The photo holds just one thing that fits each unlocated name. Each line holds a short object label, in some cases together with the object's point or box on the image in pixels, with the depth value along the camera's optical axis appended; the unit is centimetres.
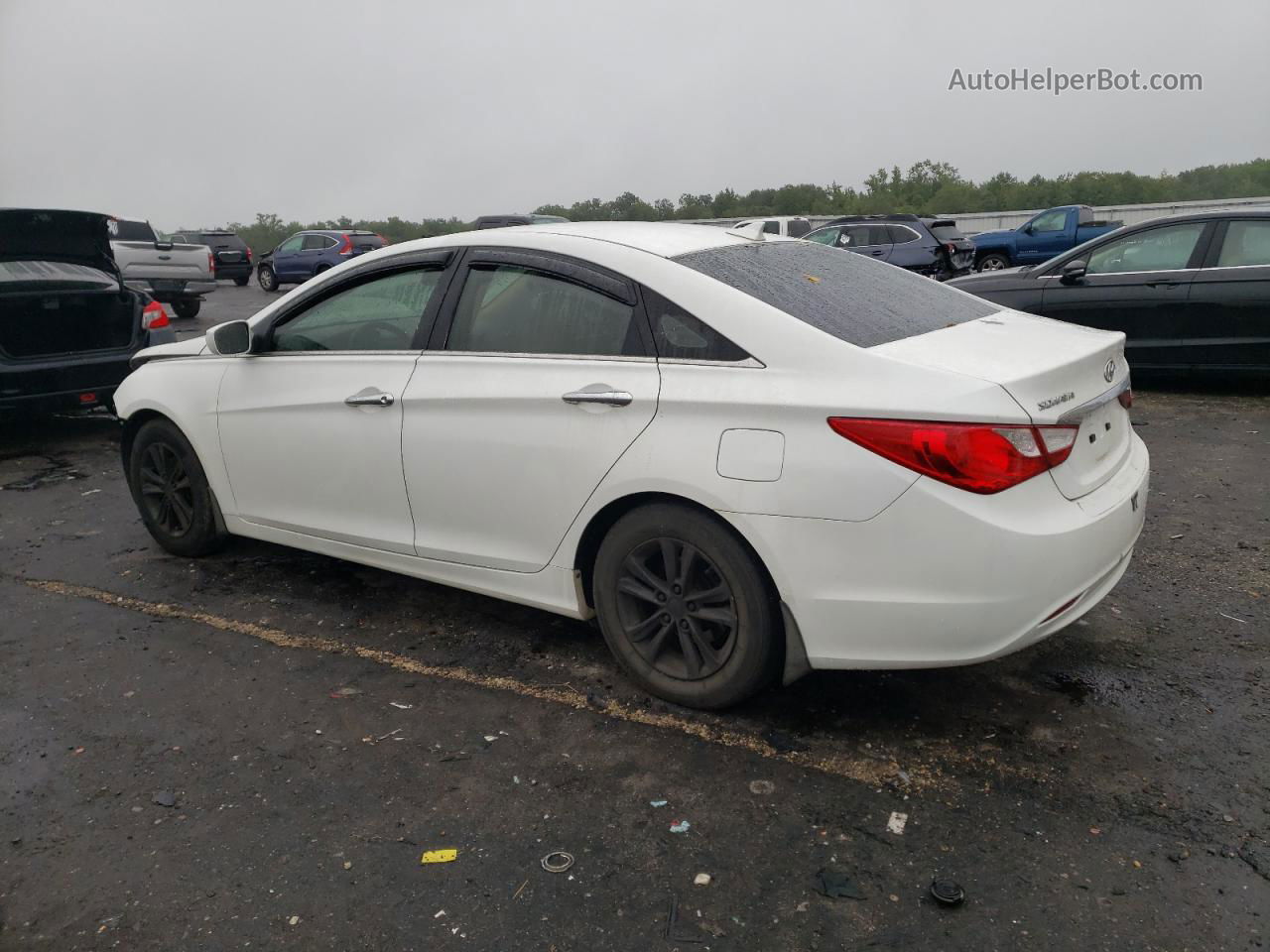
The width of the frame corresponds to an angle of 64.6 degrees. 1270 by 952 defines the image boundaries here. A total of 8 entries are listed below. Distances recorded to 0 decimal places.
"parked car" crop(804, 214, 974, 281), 2116
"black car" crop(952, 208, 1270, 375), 787
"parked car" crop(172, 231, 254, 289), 2977
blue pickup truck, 2277
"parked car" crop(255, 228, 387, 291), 2689
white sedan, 282
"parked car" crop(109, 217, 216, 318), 1817
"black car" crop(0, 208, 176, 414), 734
